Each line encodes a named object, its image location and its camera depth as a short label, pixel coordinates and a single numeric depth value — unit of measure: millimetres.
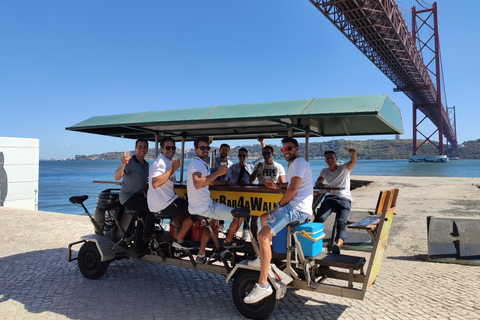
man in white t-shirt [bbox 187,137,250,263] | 3801
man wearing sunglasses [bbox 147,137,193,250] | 4066
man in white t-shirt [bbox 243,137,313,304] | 3283
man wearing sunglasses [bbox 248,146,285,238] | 5453
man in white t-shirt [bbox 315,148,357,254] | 4720
